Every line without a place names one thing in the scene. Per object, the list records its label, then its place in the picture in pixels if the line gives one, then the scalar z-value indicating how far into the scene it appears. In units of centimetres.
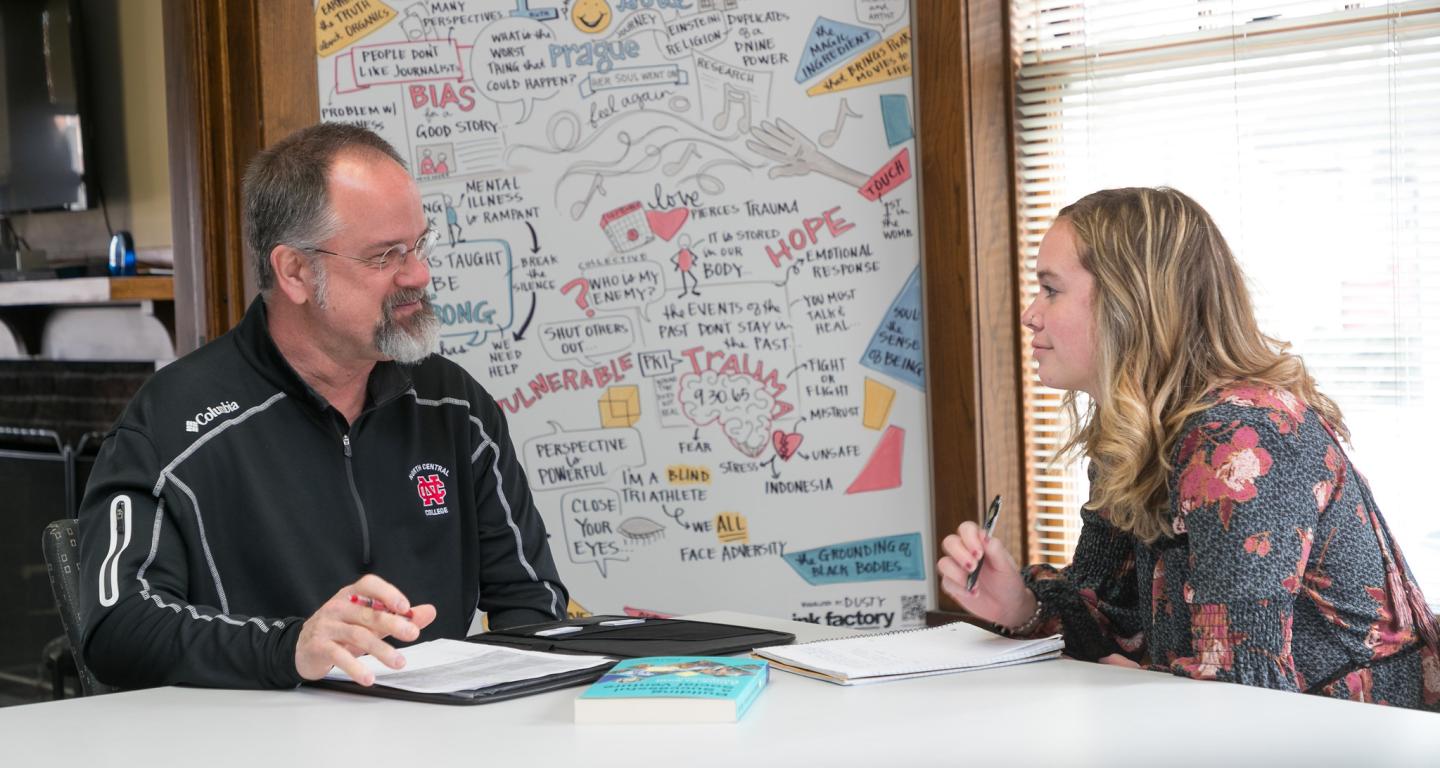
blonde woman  163
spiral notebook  165
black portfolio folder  180
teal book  147
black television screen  436
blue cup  411
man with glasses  194
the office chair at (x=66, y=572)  198
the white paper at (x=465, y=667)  162
